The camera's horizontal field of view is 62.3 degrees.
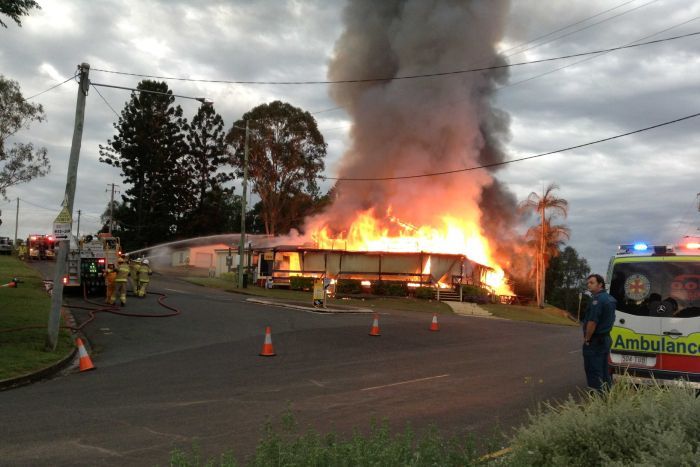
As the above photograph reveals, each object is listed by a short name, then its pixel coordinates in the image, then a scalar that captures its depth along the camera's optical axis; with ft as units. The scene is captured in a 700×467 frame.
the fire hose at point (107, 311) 49.62
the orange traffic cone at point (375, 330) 51.59
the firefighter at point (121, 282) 61.72
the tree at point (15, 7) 36.27
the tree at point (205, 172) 214.48
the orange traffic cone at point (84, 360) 34.63
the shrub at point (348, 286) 108.37
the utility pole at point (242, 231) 106.32
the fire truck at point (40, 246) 156.15
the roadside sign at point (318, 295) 75.05
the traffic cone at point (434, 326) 57.52
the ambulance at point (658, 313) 24.27
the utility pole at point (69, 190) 38.65
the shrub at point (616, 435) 11.88
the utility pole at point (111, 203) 189.57
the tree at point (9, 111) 115.34
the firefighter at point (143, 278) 70.85
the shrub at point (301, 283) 112.47
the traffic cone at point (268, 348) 39.86
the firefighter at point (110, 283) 62.27
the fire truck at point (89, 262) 68.08
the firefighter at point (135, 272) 71.05
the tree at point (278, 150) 166.61
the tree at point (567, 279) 245.24
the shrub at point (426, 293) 105.29
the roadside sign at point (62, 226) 39.23
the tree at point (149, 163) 205.16
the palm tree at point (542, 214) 149.18
